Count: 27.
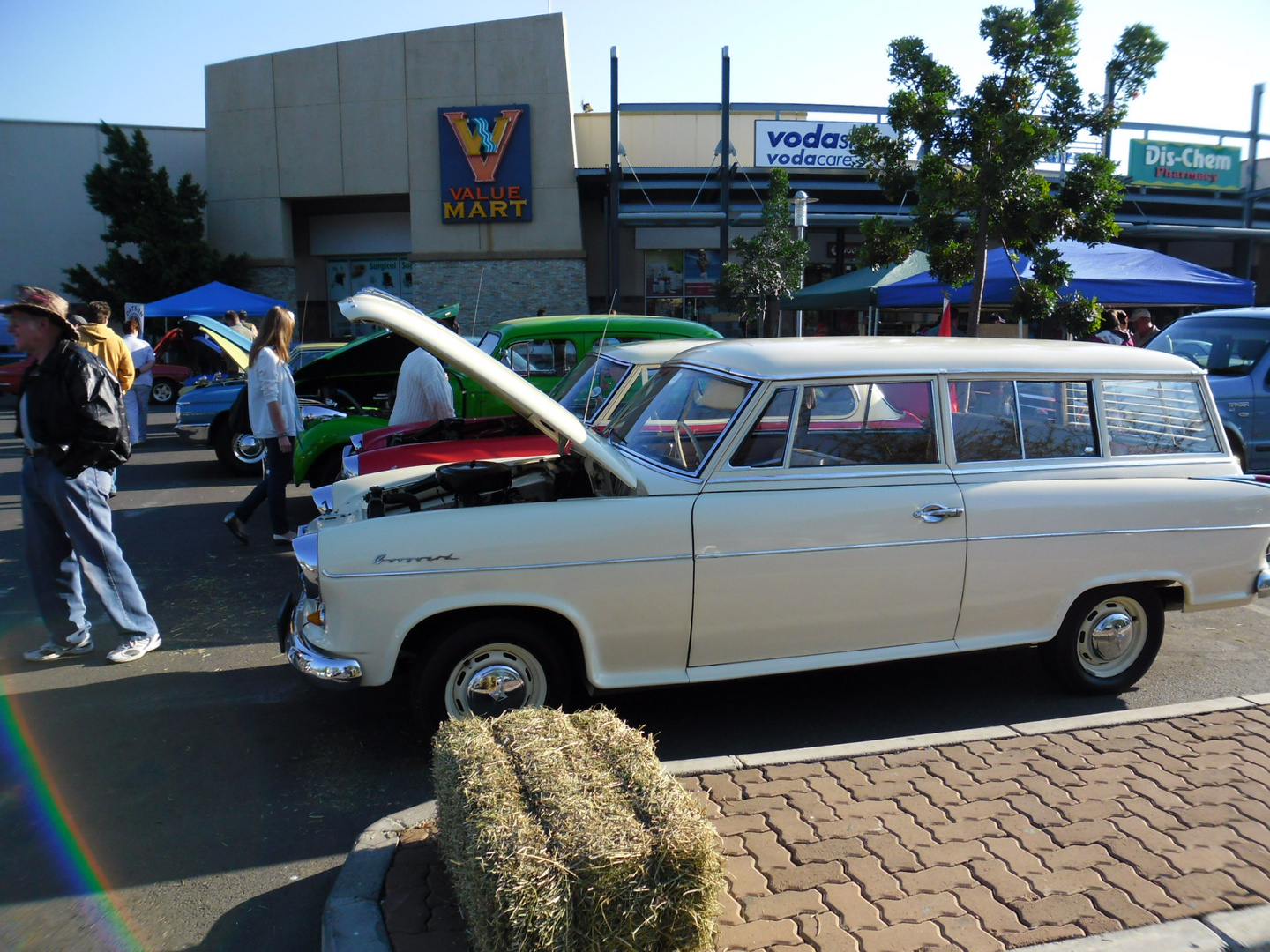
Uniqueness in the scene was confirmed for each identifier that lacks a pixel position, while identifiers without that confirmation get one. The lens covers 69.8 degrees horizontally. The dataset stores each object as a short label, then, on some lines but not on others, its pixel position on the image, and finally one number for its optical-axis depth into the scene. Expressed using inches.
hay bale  89.6
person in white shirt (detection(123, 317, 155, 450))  433.7
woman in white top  268.4
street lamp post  585.9
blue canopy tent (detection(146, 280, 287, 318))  813.9
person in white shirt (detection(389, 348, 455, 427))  285.3
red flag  392.8
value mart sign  946.1
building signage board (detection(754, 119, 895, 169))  895.1
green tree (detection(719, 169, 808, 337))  776.3
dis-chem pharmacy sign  950.4
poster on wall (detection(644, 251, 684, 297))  1019.9
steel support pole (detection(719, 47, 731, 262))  863.1
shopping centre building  925.8
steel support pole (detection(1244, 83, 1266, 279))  952.9
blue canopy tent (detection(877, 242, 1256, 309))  421.4
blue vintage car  428.5
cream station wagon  144.1
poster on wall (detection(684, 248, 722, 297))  1013.8
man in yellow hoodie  325.1
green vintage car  333.1
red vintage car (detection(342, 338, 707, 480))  232.2
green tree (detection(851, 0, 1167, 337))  369.1
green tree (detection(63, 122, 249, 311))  972.6
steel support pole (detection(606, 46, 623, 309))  859.4
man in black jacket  188.1
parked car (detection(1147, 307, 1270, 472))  347.9
